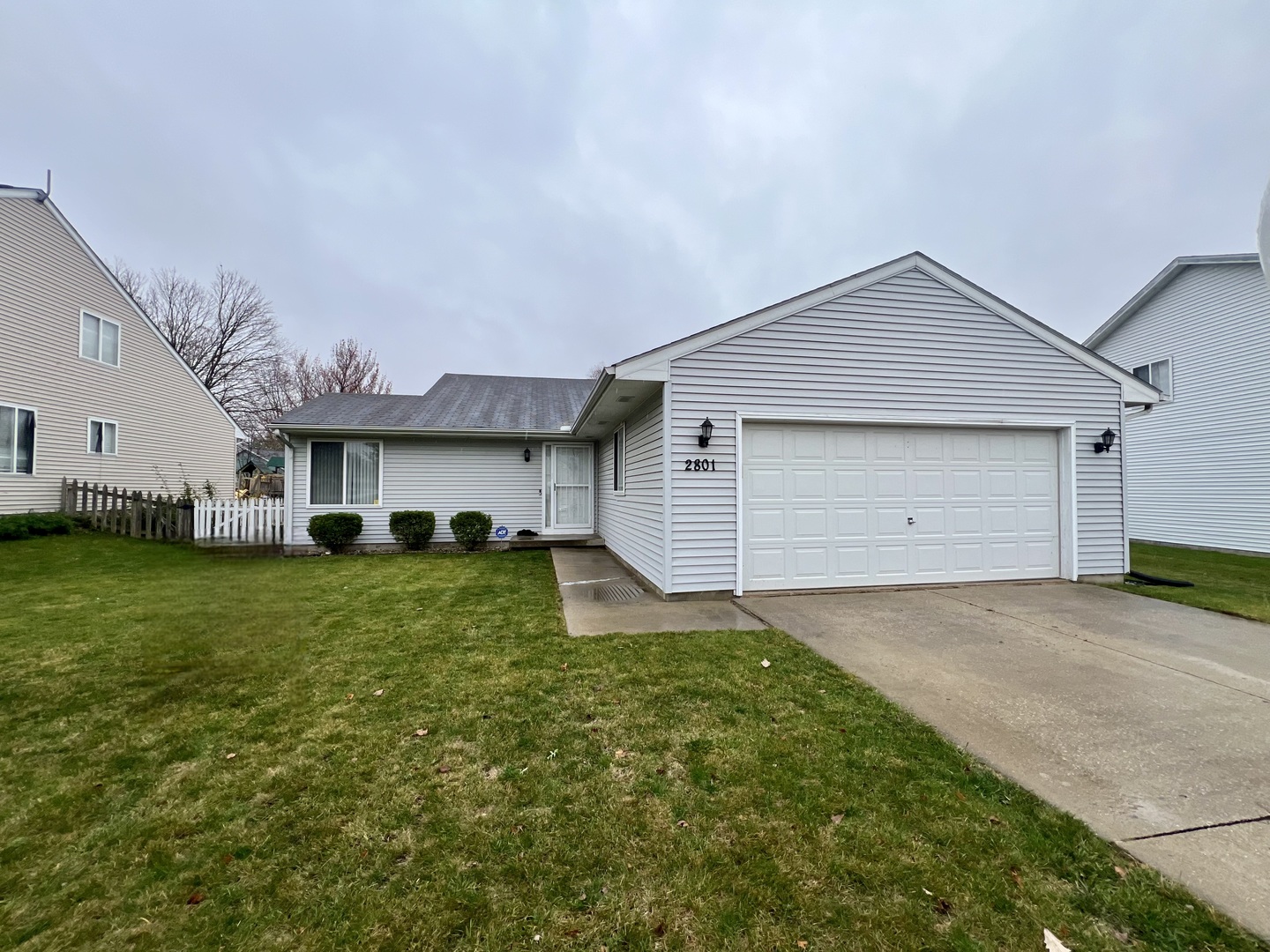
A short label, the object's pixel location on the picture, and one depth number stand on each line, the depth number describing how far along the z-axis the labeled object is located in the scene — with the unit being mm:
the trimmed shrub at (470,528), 10734
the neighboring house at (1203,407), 10500
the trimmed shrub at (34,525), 9695
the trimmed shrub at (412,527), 10609
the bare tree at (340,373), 28875
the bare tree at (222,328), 24438
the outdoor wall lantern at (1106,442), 7070
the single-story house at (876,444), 6223
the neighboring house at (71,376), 11164
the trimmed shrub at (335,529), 10180
